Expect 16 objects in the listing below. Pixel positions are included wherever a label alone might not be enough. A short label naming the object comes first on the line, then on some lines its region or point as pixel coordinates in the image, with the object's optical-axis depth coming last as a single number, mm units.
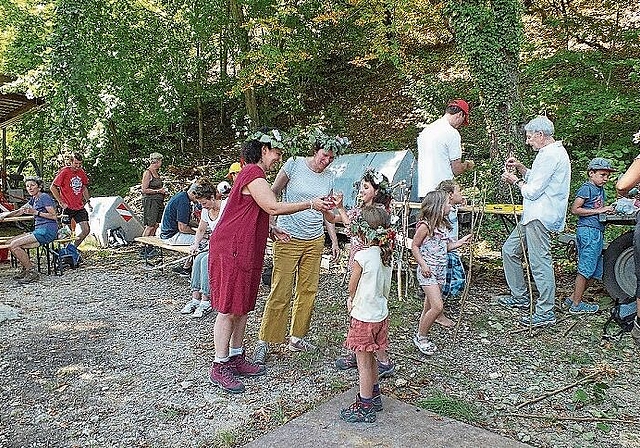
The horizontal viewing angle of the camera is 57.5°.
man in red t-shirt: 8625
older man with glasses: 5027
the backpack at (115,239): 9539
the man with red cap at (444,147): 5418
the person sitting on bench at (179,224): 7184
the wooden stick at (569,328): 5074
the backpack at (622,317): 4879
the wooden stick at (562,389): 3872
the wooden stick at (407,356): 4574
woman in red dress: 3977
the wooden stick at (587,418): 3621
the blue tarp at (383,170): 8195
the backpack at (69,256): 8094
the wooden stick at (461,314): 5129
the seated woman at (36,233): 7582
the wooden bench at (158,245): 6896
